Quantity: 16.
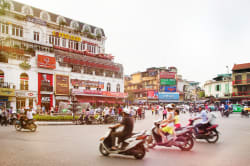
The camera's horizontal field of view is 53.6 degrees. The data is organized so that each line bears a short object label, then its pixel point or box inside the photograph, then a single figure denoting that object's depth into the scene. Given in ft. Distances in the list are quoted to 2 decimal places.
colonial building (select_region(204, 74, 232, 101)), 211.08
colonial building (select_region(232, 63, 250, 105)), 180.96
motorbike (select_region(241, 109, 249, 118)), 97.89
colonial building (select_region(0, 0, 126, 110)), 118.73
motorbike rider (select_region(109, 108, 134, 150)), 24.09
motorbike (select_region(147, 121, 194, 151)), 28.60
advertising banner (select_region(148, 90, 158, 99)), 254.47
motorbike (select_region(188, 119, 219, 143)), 34.50
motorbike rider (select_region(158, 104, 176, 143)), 28.55
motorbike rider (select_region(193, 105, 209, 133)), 34.90
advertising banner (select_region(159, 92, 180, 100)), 253.24
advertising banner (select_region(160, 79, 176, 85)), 255.70
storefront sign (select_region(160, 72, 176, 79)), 256.60
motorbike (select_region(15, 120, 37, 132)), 48.64
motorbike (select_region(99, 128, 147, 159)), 23.73
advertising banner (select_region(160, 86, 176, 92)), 256.52
